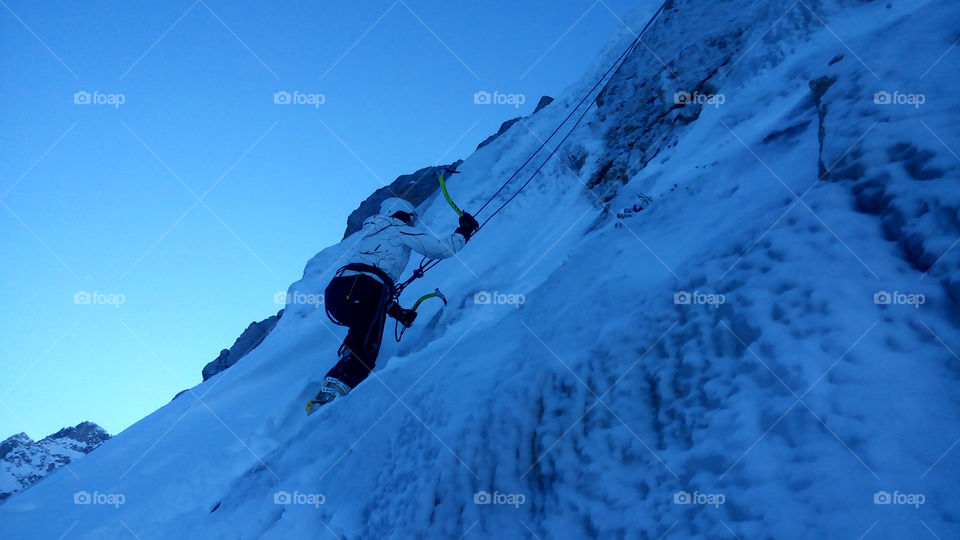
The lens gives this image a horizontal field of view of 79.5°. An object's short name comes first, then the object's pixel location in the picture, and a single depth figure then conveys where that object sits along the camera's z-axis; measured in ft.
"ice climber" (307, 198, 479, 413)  19.31
